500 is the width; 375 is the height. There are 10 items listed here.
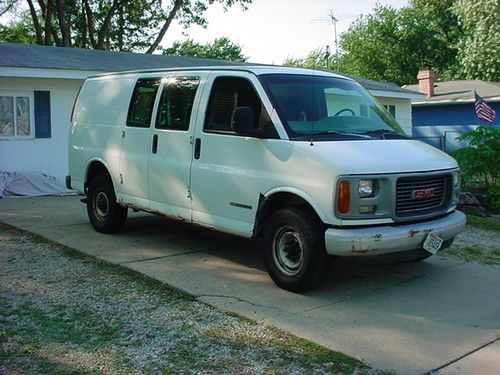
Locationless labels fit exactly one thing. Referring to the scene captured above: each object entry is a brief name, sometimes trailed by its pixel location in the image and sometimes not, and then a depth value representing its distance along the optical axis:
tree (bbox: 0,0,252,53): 30.73
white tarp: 12.03
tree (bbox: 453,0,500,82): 24.52
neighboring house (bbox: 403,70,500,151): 26.41
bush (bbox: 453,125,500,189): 11.57
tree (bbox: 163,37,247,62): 45.69
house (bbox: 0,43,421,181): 12.57
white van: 5.11
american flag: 18.83
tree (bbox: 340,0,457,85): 40.03
